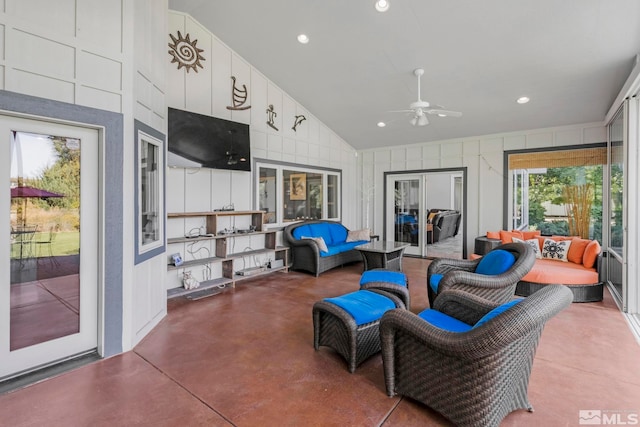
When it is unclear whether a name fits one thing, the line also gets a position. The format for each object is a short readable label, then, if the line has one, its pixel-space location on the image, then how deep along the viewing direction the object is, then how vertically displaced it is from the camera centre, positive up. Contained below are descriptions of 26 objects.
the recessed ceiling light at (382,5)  3.83 +2.60
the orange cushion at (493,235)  6.00 -0.42
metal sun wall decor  4.72 +2.51
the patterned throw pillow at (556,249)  5.00 -0.59
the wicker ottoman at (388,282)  3.29 -0.78
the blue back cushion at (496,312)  1.83 -0.60
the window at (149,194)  3.12 +0.21
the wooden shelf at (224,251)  4.51 -0.70
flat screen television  4.50 +1.12
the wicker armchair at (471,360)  1.61 -0.88
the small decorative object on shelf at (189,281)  4.57 -1.02
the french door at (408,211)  7.80 +0.06
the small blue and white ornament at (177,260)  4.50 -0.69
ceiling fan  4.27 +1.45
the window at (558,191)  5.62 +0.44
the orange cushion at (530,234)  5.66 -0.38
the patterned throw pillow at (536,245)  5.21 -0.54
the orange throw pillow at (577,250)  4.83 -0.57
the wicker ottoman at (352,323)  2.53 -0.94
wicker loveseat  5.93 -0.67
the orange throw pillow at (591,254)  4.53 -0.60
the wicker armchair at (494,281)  3.10 -0.68
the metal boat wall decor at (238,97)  5.55 +2.12
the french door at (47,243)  2.43 -0.25
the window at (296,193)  6.24 +0.46
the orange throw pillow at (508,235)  5.73 -0.41
